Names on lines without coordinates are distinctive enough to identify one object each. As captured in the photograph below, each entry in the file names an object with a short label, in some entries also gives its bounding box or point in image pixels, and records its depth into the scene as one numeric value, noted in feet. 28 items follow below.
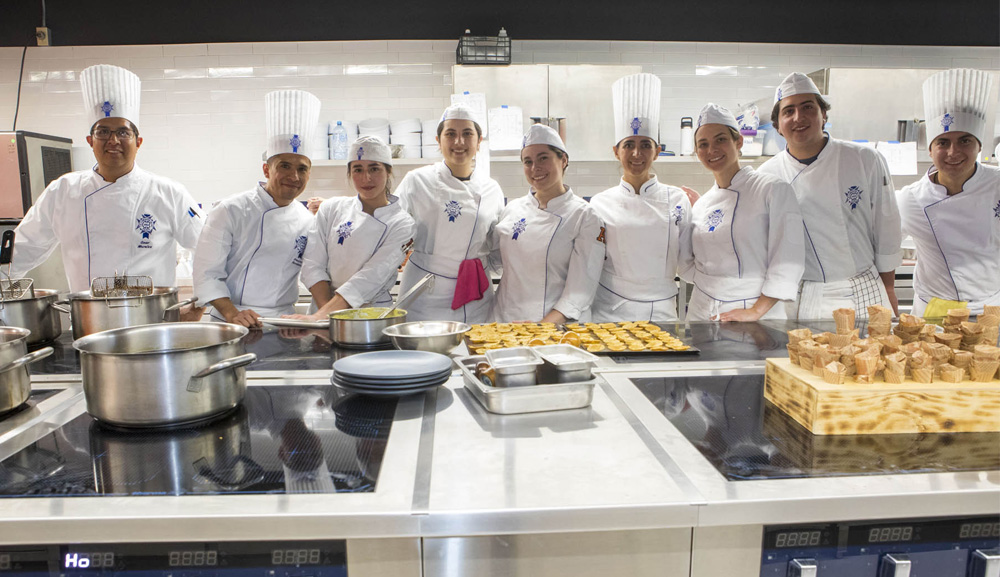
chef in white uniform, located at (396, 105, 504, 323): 9.88
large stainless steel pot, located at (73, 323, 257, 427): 3.43
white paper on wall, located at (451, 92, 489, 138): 14.19
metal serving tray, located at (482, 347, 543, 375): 3.91
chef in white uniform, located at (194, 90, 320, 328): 8.48
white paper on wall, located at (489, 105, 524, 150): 14.53
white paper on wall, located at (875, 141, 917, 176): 14.92
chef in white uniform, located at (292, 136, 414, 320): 9.23
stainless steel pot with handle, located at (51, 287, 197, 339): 5.45
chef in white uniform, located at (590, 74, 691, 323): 9.25
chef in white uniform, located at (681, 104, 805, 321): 8.20
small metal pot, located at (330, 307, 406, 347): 5.58
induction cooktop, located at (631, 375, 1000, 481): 3.15
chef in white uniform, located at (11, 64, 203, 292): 9.58
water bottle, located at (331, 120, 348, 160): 14.71
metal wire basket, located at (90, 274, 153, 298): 5.78
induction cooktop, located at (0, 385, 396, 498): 2.97
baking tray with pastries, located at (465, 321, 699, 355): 5.38
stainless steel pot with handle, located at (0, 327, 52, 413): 3.76
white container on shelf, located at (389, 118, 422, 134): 14.89
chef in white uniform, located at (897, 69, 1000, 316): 9.20
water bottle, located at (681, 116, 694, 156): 15.40
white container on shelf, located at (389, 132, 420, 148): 14.93
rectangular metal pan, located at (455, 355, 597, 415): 3.88
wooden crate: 3.55
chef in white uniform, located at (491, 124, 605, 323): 9.18
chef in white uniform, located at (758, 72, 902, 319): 8.90
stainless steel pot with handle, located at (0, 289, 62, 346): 5.56
